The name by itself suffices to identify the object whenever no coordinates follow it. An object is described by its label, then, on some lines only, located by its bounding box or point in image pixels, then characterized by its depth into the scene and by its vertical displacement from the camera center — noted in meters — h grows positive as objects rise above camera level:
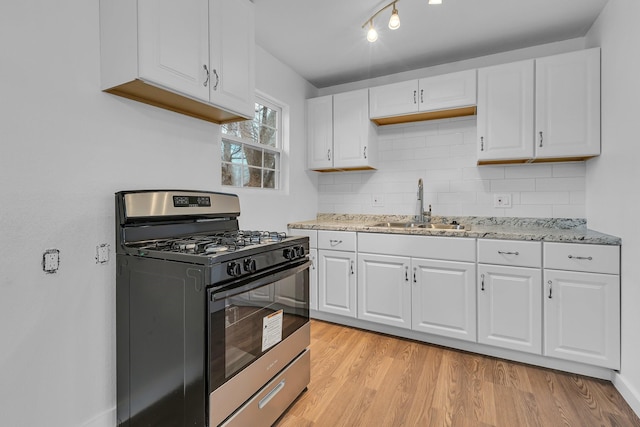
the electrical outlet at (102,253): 1.44 -0.20
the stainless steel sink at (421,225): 2.76 -0.15
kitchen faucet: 2.95 -0.02
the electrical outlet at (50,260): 1.27 -0.21
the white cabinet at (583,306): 1.88 -0.62
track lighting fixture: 1.90 +1.22
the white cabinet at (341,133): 3.03 +0.79
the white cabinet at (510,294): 2.08 -0.59
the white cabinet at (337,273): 2.72 -0.57
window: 2.44 +0.53
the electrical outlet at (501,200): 2.71 +0.08
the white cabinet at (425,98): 2.59 +1.00
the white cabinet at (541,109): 2.19 +0.76
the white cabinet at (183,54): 1.34 +0.77
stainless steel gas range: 1.18 -0.47
